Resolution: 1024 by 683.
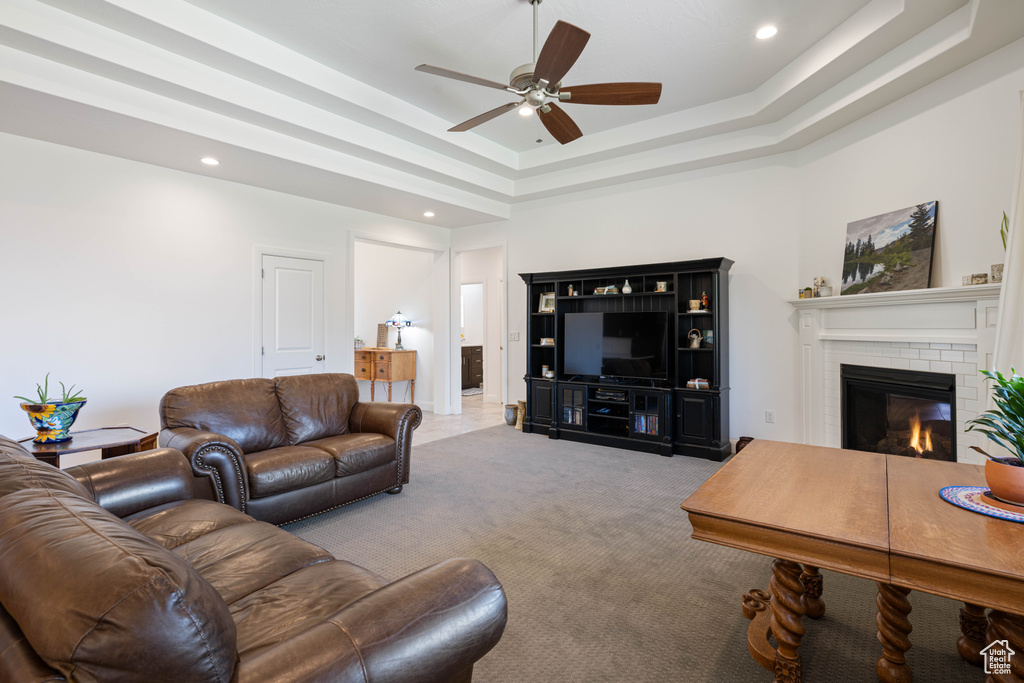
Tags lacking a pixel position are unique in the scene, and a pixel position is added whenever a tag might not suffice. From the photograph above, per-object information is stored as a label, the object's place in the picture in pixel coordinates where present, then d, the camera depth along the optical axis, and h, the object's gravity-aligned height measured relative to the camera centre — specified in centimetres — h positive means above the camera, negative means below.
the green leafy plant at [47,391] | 363 -36
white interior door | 506 +27
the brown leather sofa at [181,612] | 75 -50
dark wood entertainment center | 463 -41
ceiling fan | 245 +146
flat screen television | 490 -5
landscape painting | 325 +62
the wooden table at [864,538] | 119 -52
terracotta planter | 144 -43
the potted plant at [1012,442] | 144 -32
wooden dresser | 726 -36
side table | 270 -58
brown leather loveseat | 272 -66
